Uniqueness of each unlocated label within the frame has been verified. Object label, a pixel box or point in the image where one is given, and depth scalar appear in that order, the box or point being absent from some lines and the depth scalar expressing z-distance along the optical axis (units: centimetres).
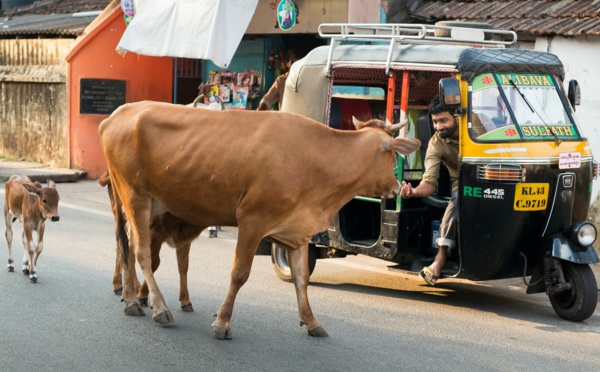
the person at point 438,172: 834
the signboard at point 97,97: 1808
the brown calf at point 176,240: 795
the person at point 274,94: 1316
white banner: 1366
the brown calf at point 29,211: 935
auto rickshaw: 803
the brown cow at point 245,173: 716
